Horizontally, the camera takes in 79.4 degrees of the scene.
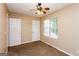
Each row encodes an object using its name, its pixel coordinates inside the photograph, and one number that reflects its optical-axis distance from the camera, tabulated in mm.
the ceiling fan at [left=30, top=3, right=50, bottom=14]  1973
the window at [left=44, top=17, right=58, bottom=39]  3089
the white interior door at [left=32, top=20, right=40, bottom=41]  4151
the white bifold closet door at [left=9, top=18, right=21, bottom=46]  3222
